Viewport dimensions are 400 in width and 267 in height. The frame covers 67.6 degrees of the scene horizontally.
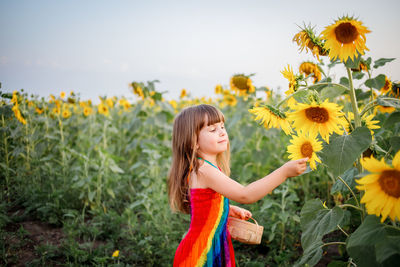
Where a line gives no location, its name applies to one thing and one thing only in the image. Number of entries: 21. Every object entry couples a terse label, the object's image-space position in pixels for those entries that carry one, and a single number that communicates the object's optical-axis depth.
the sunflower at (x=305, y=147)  1.06
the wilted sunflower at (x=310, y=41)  1.16
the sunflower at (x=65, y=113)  3.98
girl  1.43
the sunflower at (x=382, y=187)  0.81
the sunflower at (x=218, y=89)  4.85
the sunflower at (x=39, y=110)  3.77
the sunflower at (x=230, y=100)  4.12
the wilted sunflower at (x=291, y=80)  1.14
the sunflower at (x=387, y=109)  1.94
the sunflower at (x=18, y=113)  3.08
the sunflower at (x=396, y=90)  1.29
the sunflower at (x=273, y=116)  1.09
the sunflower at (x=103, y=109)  4.11
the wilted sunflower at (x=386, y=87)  1.76
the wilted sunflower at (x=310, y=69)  1.40
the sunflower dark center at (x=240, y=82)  3.10
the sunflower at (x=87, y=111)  4.45
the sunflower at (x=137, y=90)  3.54
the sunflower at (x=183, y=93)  5.31
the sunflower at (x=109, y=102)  4.88
